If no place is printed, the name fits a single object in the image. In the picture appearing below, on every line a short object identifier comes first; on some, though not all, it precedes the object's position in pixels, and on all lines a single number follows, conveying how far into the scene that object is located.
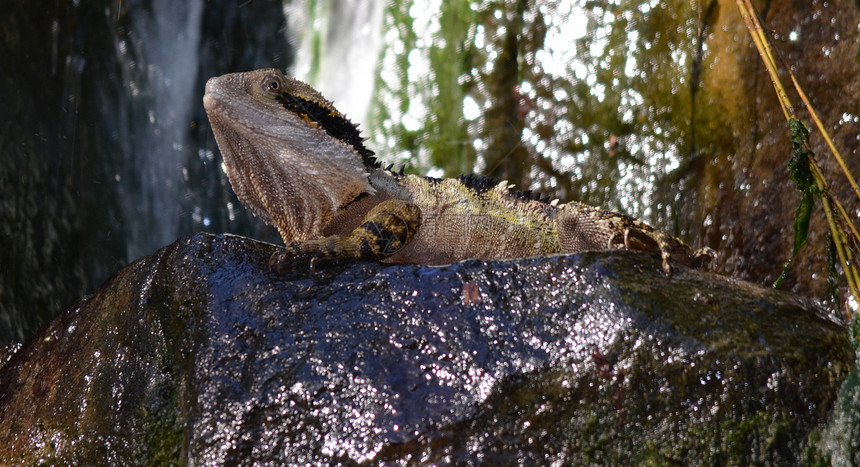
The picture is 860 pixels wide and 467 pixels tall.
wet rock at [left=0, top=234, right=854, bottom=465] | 5.77
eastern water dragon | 8.72
